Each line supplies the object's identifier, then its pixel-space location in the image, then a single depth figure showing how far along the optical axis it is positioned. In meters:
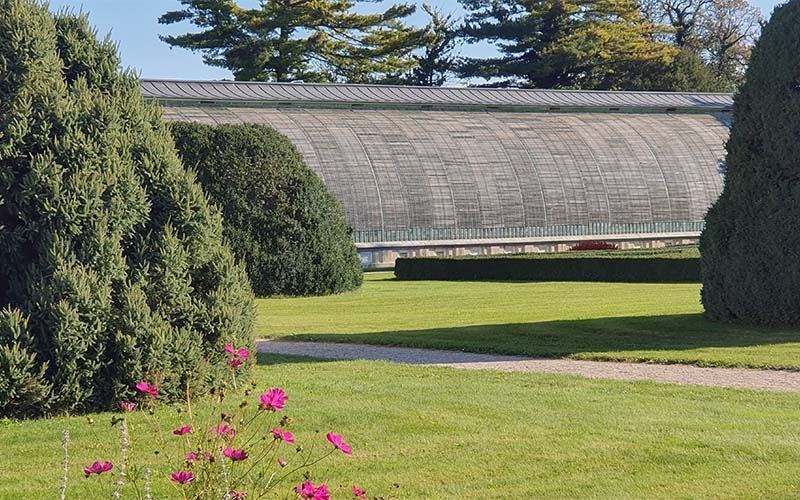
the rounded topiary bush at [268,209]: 25.67
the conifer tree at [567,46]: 60.69
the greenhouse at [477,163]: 36.69
